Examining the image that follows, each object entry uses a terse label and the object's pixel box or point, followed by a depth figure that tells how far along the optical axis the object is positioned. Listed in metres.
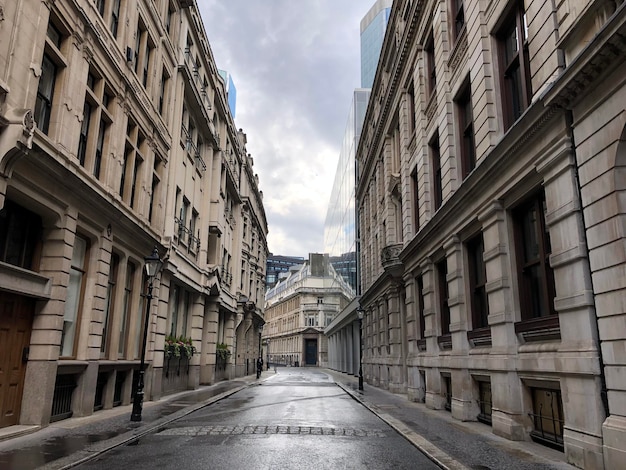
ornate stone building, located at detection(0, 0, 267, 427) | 11.30
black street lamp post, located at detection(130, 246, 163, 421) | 13.54
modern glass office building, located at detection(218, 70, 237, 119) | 92.81
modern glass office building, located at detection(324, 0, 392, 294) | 53.97
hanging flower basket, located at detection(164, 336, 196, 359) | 22.70
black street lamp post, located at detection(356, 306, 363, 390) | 27.04
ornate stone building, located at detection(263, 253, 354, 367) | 102.19
